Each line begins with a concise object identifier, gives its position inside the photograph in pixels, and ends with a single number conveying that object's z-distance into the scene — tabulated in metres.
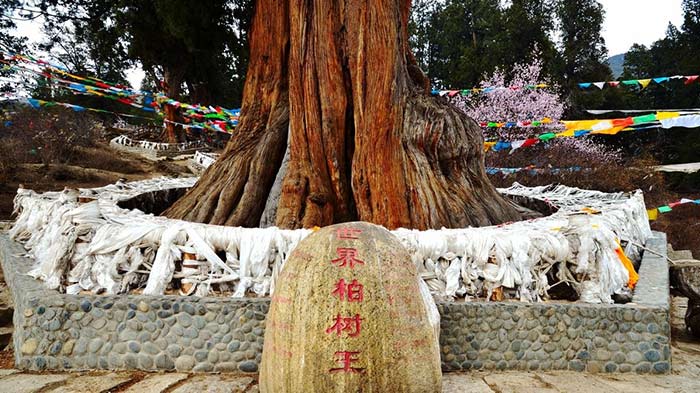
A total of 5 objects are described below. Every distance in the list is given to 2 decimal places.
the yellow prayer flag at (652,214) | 6.74
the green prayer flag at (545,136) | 8.57
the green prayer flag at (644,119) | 7.08
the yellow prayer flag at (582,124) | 7.95
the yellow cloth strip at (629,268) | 3.32
